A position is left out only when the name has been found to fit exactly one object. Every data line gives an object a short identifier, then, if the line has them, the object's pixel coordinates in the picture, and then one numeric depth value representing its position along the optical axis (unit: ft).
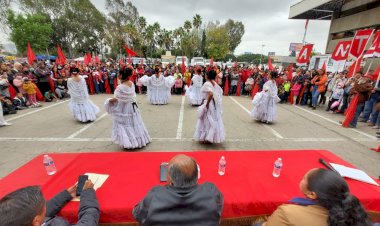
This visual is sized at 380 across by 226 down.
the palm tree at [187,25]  159.63
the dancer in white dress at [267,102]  21.68
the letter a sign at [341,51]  28.62
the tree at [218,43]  156.97
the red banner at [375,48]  23.71
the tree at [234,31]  218.79
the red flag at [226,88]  41.01
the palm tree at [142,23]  154.30
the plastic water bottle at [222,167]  7.62
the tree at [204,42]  174.58
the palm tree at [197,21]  162.20
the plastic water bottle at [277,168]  7.55
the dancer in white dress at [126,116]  13.94
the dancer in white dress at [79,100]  20.82
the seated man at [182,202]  4.44
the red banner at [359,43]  24.89
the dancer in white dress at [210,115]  14.96
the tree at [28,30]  88.53
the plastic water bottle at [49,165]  7.39
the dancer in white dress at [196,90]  30.32
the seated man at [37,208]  3.71
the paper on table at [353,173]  7.43
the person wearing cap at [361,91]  21.25
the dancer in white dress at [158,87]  31.71
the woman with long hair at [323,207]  4.18
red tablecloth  6.14
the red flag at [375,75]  25.02
